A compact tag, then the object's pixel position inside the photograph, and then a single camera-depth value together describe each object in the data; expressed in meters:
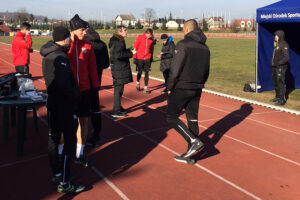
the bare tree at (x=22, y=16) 123.65
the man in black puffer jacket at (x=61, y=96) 3.44
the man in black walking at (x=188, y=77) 4.44
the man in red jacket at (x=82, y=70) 4.28
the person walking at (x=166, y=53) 10.08
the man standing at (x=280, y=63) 8.71
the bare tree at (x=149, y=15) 137.75
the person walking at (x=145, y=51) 10.05
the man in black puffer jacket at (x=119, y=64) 6.70
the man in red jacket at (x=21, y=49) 8.40
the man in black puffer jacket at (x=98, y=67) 5.21
